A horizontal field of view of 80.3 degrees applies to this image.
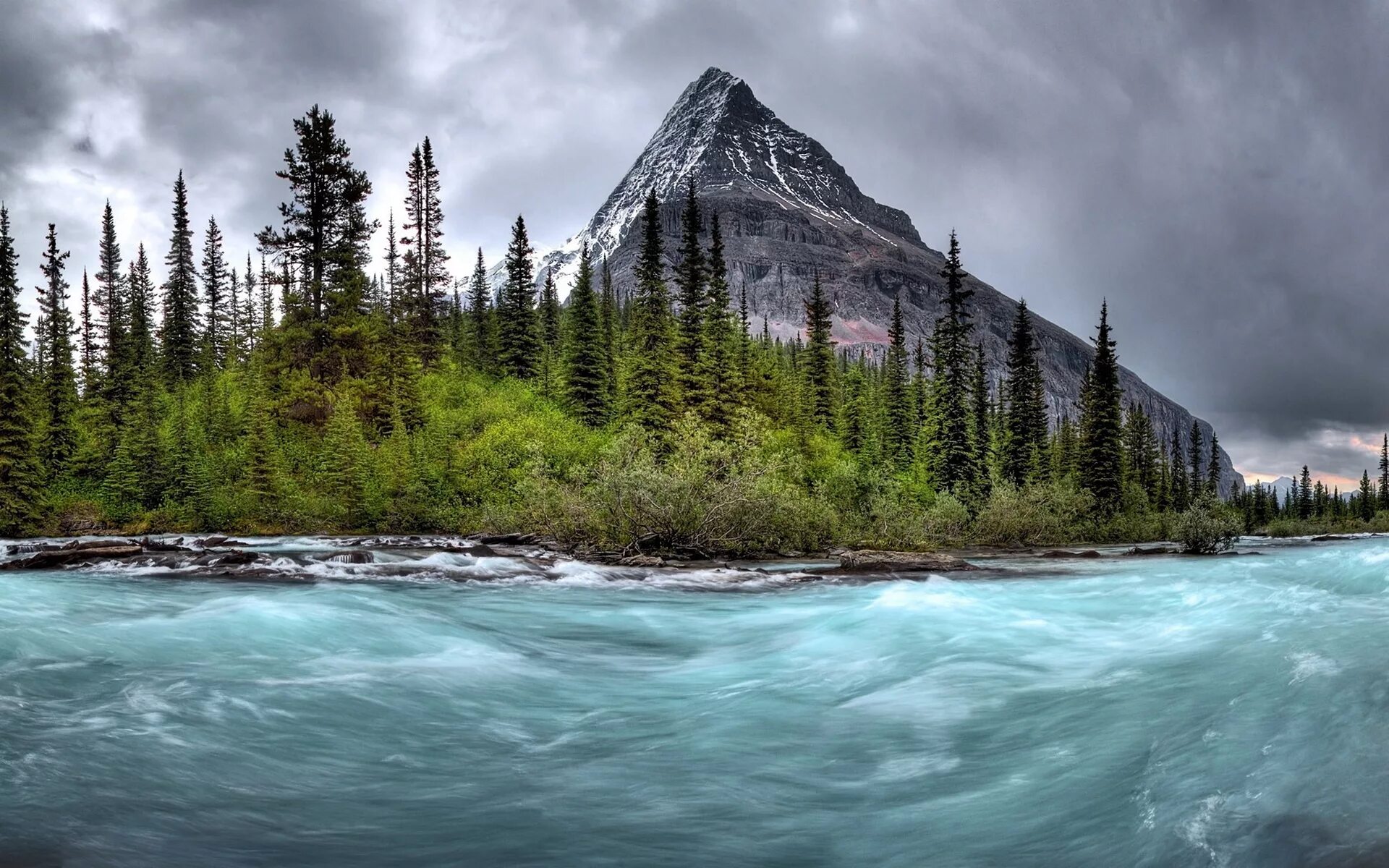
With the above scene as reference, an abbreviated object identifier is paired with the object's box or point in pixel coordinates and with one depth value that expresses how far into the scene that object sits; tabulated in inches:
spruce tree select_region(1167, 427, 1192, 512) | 3801.7
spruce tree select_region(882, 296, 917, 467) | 2581.2
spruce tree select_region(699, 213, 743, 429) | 2023.9
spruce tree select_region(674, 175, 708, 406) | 2033.7
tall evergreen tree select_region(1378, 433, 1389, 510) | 4603.8
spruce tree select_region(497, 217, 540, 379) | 2549.2
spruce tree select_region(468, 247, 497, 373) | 2876.5
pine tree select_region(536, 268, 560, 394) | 2549.2
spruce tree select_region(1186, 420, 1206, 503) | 4507.9
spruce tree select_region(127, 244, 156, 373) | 2760.8
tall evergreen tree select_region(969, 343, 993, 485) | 2295.8
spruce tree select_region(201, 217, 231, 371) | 3427.7
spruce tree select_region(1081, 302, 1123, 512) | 2443.4
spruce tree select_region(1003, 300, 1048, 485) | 2534.4
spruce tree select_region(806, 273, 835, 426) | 2839.6
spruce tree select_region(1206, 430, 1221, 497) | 4424.2
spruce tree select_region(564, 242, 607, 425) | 2230.6
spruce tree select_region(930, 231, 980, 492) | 2209.6
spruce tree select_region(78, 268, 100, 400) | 2620.6
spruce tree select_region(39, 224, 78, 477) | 1956.2
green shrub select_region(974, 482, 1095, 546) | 1823.3
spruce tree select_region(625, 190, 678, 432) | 1977.1
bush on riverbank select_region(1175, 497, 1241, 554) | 1492.4
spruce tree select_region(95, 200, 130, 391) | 2453.2
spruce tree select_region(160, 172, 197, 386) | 2812.5
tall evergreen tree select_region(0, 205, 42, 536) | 1558.8
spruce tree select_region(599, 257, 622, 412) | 2491.4
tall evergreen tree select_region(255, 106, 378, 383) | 1958.7
